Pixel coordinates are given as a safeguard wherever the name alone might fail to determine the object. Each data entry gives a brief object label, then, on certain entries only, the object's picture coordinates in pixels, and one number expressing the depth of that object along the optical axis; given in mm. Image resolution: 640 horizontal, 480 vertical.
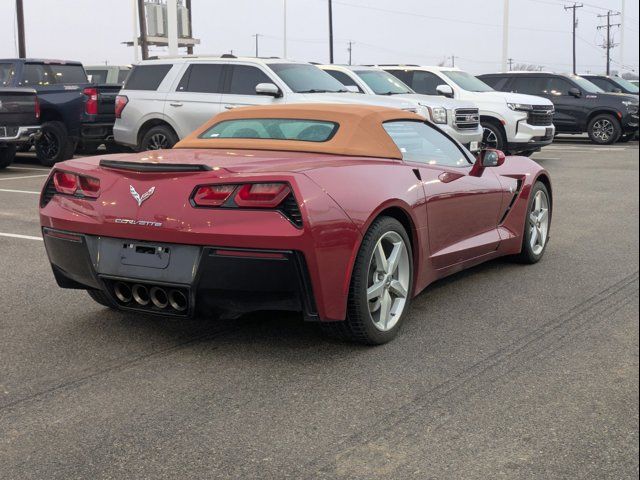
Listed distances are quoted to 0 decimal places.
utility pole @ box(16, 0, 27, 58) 31281
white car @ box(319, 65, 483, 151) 13930
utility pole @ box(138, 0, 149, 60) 35141
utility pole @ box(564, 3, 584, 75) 87500
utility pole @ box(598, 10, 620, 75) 89562
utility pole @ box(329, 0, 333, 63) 54719
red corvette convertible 4043
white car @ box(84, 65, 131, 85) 21891
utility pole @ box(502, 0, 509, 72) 36312
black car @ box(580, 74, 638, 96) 25053
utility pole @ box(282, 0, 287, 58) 50344
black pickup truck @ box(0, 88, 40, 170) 13727
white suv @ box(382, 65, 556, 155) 16484
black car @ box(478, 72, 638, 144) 21828
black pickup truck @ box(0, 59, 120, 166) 15461
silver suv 12633
